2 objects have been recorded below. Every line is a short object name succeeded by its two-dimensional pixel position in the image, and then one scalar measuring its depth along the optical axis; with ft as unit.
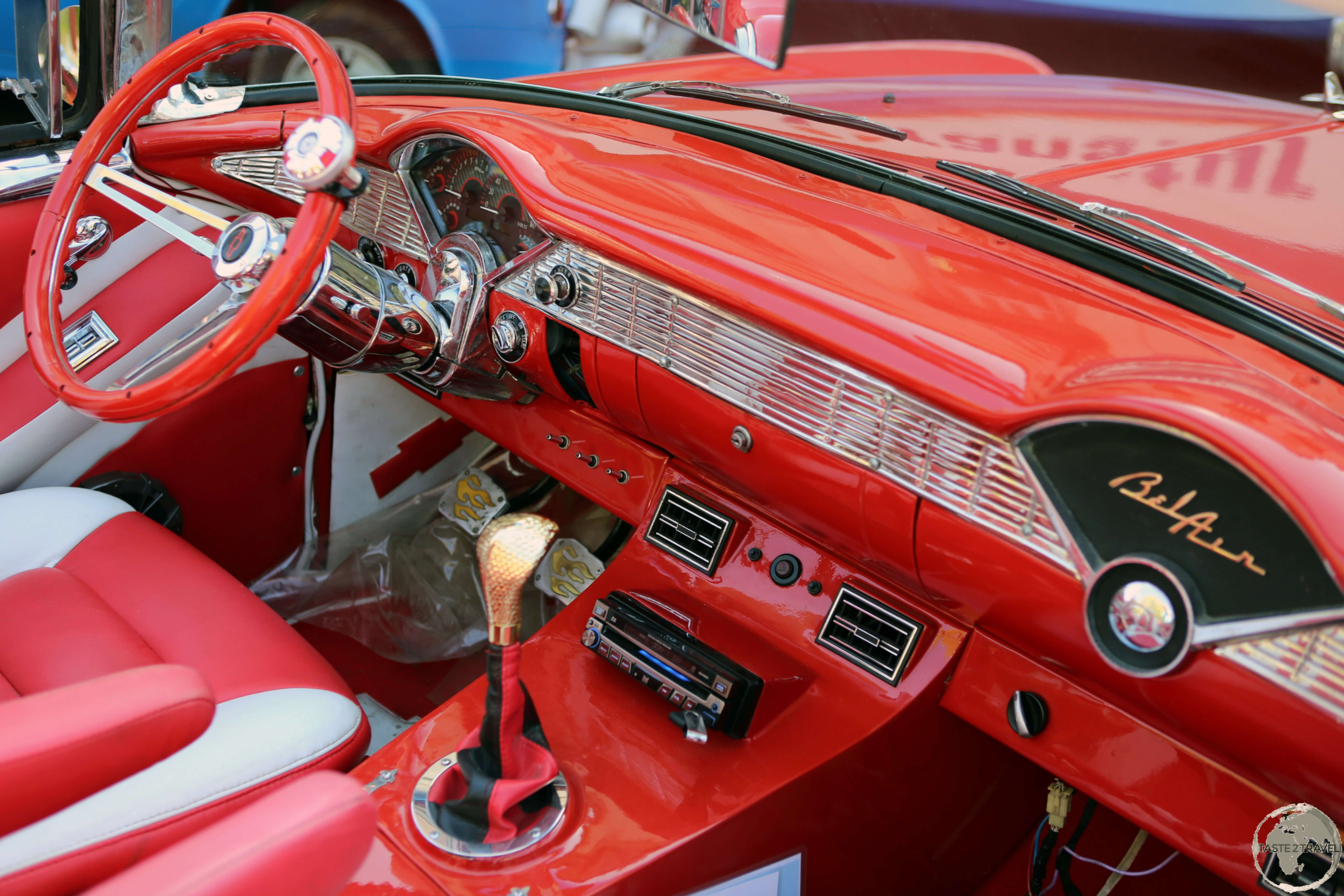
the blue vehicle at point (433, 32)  7.85
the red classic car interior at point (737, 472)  3.13
